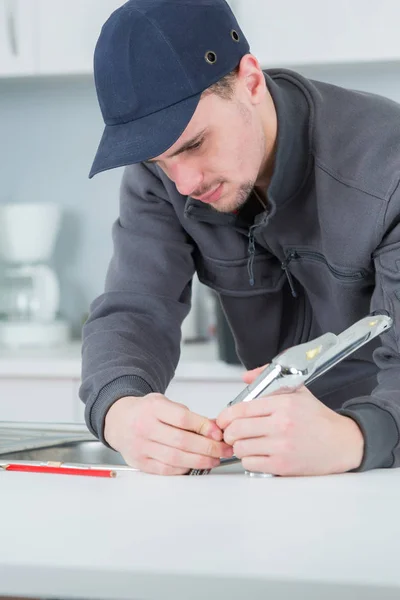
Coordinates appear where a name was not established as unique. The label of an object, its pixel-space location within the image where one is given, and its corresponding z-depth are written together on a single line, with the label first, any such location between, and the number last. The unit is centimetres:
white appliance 324
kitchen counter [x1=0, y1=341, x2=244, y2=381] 271
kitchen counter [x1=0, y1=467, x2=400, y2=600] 104
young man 143
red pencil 140
